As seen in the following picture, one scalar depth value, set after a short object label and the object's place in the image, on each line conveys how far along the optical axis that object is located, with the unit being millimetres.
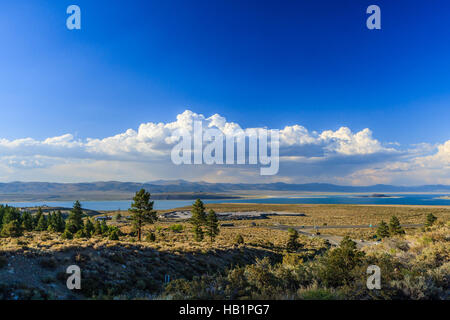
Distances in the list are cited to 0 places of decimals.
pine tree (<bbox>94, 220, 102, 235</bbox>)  41794
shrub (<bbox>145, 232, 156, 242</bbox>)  34219
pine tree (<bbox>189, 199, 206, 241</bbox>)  44062
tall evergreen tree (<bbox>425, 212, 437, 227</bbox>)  40272
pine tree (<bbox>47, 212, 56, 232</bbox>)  46200
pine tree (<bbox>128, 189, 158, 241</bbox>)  37188
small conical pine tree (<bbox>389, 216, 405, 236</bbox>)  42688
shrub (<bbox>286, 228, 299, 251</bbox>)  38812
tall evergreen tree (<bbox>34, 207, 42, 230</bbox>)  52938
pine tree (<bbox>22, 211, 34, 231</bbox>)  47394
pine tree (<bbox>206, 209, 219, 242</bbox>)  44031
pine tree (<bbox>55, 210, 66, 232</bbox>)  47844
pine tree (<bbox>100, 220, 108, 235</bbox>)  44000
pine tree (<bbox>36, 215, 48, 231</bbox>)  48731
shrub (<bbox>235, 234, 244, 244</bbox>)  38238
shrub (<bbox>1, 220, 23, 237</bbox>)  36250
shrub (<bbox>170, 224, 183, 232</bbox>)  67688
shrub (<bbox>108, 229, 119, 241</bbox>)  30758
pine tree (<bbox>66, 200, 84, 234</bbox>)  48356
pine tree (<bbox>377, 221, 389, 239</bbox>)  44631
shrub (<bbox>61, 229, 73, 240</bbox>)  30659
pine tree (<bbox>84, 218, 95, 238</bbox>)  40000
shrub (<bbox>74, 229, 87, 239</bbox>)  34212
